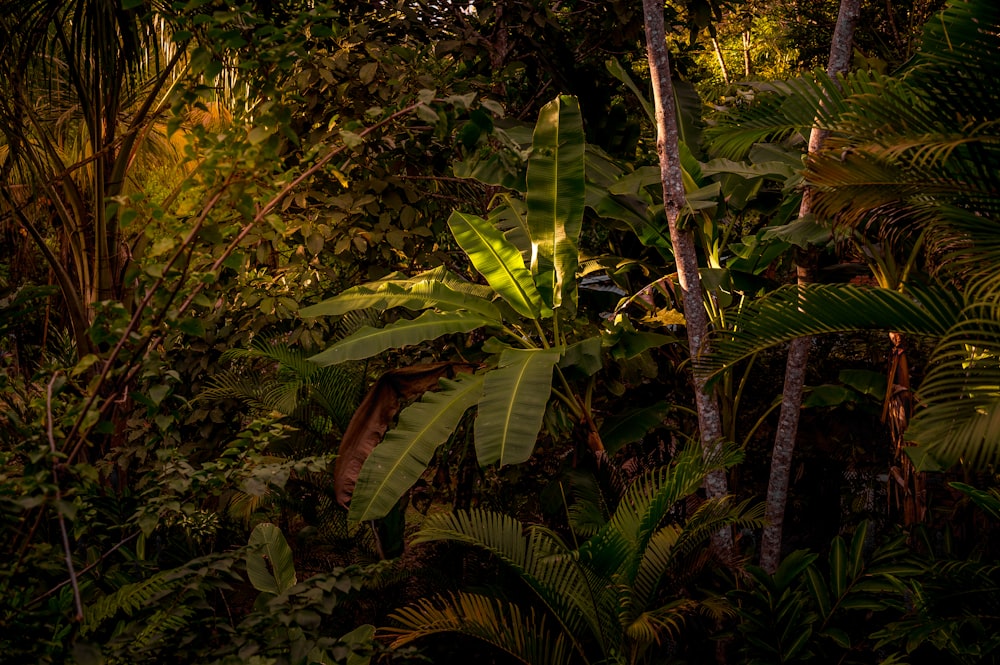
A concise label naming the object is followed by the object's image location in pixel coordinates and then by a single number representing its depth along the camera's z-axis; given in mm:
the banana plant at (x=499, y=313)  3371
